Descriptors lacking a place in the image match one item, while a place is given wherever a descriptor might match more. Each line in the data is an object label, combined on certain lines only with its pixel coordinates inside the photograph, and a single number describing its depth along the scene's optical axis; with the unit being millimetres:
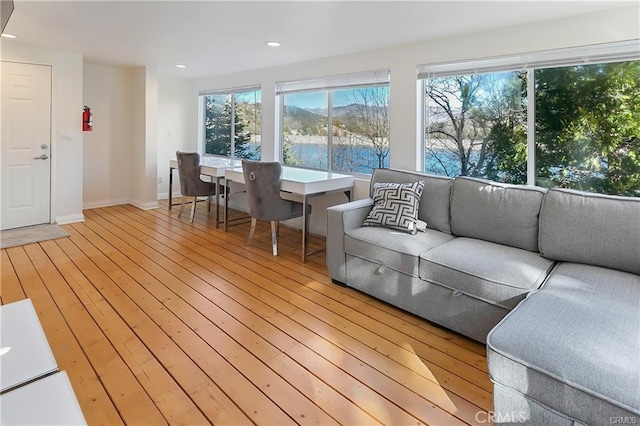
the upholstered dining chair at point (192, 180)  4996
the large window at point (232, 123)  5875
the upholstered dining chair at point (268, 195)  3861
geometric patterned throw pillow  2998
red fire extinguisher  5285
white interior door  4469
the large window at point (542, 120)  2724
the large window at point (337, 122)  4137
